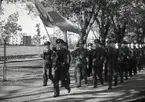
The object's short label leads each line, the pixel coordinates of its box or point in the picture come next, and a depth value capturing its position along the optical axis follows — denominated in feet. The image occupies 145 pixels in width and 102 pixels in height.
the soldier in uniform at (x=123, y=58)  49.75
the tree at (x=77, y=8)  63.31
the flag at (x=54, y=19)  30.99
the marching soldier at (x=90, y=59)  52.47
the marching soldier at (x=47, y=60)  42.09
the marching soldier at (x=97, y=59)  41.34
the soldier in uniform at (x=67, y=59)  35.25
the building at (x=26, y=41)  210.65
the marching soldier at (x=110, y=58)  40.65
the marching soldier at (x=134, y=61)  59.53
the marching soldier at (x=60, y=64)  34.60
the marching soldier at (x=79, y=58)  42.57
